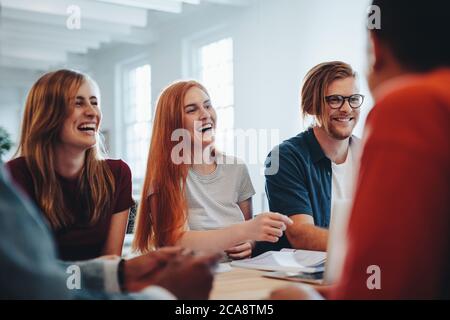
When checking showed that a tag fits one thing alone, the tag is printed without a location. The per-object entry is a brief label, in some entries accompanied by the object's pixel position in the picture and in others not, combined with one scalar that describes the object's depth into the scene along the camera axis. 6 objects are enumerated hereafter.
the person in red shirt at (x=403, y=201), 0.52
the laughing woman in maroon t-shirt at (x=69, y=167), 1.37
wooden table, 0.95
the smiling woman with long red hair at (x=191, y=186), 1.59
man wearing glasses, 1.82
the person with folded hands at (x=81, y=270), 0.62
